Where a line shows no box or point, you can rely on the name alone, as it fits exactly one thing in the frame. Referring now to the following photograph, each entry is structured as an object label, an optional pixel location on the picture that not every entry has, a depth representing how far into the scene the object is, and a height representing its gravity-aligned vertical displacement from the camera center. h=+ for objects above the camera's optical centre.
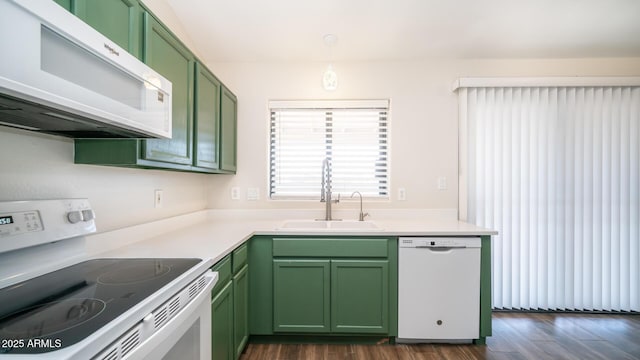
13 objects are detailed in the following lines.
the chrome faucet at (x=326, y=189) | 2.43 -0.09
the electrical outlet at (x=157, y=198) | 1.77 -0.13
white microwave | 0.58 +0.27
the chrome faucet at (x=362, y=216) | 2.41 -0.33
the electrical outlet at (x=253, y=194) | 2.54 -0.14
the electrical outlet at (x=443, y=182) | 2.51 -0.02
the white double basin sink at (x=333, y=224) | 2.34 -0.40
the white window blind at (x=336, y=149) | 2.57 +0.30
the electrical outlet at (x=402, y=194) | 2.52 -0.13
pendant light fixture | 1.98 +0.75
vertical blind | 2.38 -0.15
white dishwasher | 1.92 -0.78
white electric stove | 0.59 -0.36
